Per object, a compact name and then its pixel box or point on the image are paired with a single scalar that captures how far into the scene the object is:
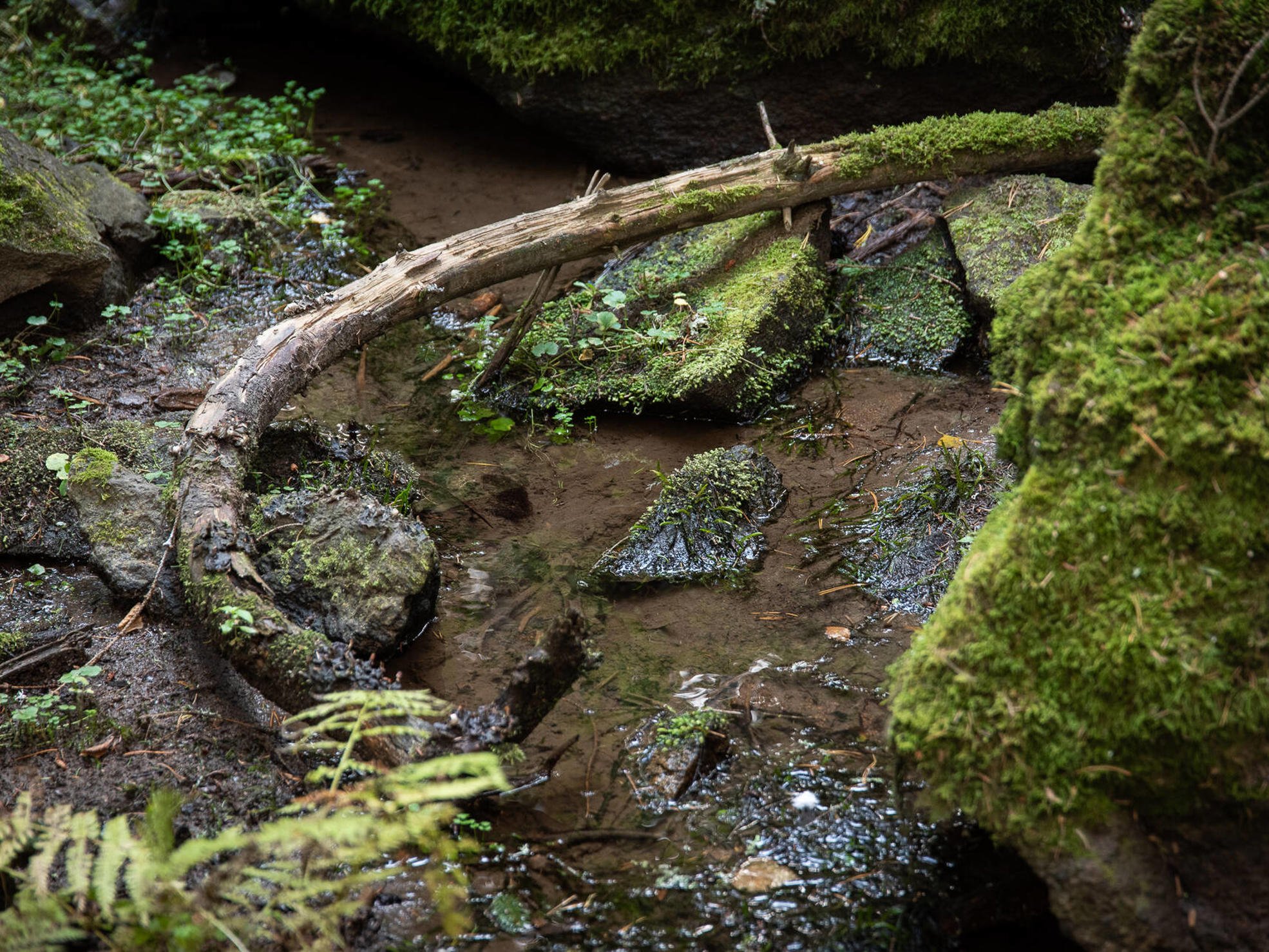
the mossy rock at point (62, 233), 5.01
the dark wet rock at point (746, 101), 6.41
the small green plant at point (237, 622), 3.13
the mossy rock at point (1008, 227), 5.27
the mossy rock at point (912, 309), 5.45
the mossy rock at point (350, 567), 3.63
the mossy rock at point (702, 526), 4.12
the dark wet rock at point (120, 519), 3.77
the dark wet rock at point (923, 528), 3.88
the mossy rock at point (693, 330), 5.15
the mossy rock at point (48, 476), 4.11
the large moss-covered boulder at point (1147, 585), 2.17
